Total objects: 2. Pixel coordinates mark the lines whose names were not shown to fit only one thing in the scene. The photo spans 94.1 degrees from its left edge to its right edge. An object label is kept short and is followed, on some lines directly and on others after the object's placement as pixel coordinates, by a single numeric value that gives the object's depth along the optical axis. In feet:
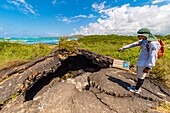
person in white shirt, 6.64
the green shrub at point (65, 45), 12.73
